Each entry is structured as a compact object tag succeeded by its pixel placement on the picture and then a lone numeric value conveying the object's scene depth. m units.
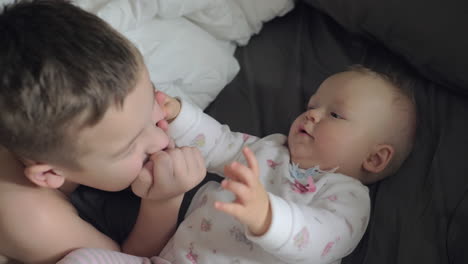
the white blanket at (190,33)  1.12
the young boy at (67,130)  0.65
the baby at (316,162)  0.89
